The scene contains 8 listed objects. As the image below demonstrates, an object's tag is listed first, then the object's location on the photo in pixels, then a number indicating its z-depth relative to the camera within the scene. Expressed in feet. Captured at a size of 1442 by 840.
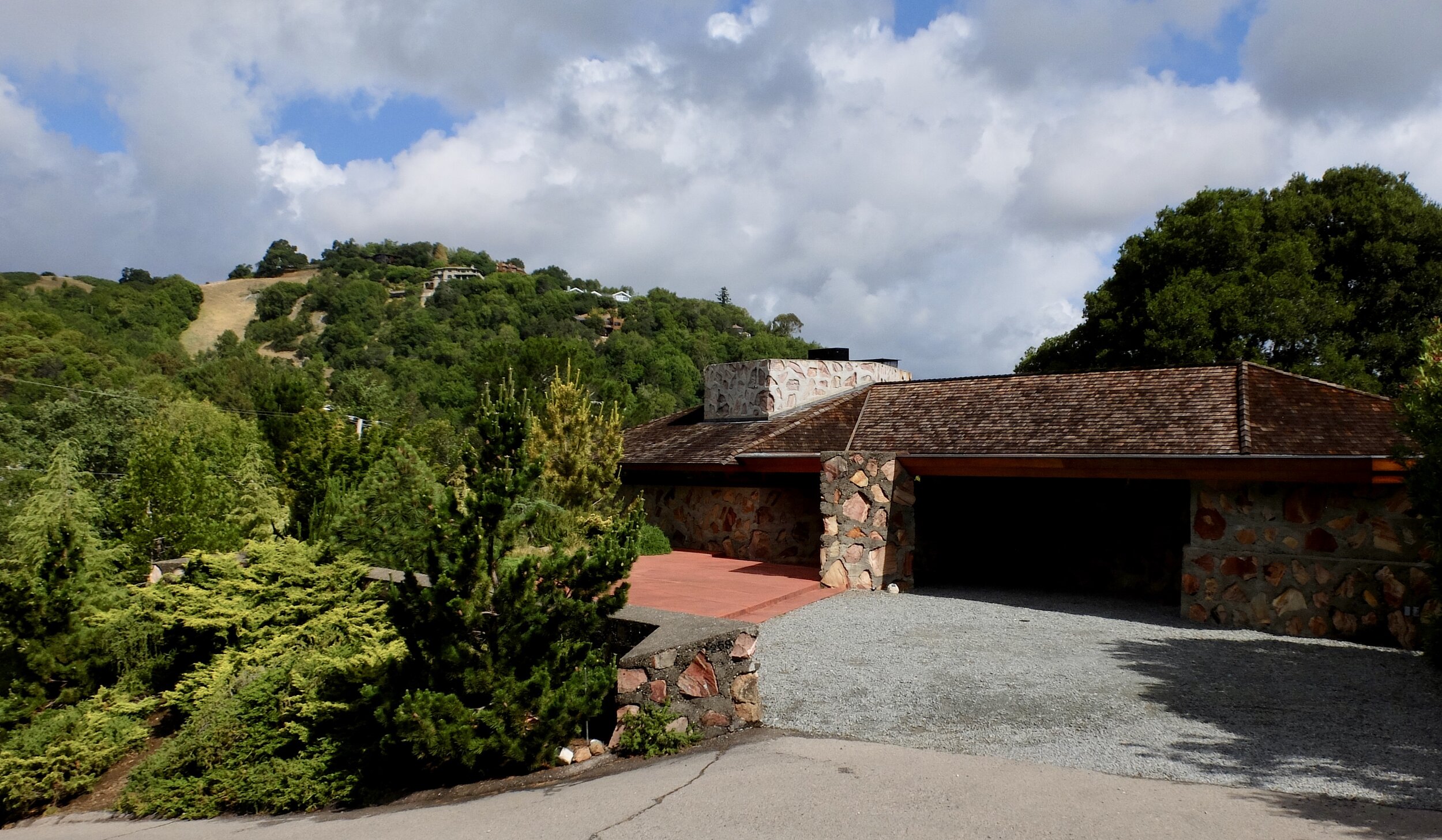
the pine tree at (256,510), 45.11
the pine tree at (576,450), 49.08
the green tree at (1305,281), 72.33
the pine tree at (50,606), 31.76
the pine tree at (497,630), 21.08
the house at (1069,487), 33.17
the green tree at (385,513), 37.58
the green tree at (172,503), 43.62
